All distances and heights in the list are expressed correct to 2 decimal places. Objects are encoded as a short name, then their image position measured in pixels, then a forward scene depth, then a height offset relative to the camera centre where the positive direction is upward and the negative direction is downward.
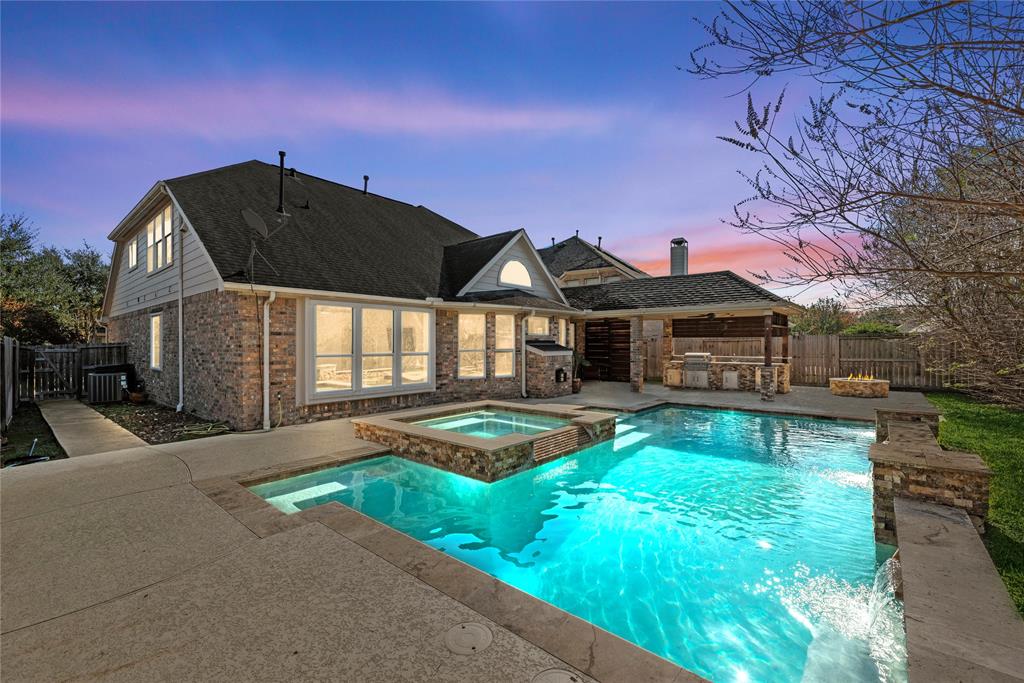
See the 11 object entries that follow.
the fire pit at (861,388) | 13.44 -1.51
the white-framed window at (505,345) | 13.74 -0.18
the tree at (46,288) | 18.16 +2.51
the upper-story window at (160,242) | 10.99 +2.57
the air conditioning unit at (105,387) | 12.12 -1.47
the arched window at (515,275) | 13.97 +2.18
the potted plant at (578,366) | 15.45 -1.11
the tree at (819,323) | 31.09 +1.49
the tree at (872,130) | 2.18 +1.31
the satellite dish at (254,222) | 8.52 +2.35
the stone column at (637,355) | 15.23 -0.52
